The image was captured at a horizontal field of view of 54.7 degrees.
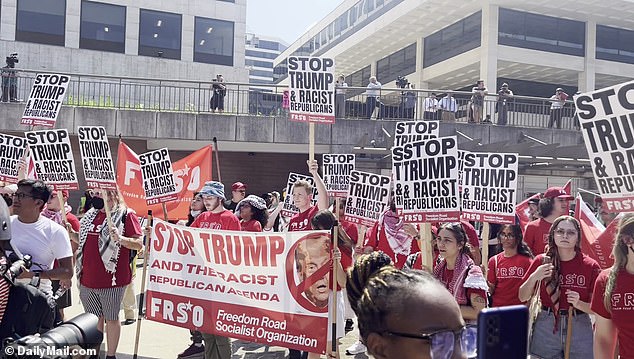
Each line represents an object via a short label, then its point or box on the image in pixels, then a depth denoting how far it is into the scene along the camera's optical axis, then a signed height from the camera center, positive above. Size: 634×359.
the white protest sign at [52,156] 7.67 +0.31
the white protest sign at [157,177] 7.62 +0.08
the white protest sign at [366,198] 8.09 -0.09
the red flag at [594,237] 6.18 -0.41
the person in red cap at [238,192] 11.13 -0.10
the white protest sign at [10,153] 8.77 +0.37
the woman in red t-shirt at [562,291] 4.75 -0.74
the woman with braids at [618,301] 4.01 -0.68
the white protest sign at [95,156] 7.14 +0.31
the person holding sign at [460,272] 4.56 -0.61
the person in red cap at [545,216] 6.71 -0.22
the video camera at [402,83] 22.00 +3.97
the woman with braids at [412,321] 1.91 -0.41
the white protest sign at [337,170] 9.64 +0.31
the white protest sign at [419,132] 6.29 +0.63
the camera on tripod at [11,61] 18.42 +3.54
